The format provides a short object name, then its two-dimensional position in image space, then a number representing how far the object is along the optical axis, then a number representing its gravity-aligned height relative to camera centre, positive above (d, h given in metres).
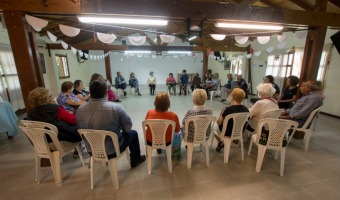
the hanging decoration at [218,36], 3.34 +0.65
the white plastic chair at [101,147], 1.53 -0.76
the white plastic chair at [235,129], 1.96 -0.76
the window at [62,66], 7.10 +0.15
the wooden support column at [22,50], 1.74 +0.21
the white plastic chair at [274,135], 1.77 -0.77
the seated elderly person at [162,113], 1.84 -0.50
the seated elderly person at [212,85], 6.26 -0.65
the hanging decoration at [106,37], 3.04 +0.60
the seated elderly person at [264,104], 2.16 -0.48
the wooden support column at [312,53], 2.55 +0.22
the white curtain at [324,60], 4.14 +0.18
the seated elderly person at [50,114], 1.71 -0.47
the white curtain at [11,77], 4.14 -0.18
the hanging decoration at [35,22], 1.83 +0.55
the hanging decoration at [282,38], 3.54 +0.64
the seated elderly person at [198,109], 1.97 -0.50
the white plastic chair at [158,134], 1.73 -0.72
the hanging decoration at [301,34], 2.81 +0.57
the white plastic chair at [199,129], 1.85 -0.72
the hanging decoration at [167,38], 3.48 +0.66
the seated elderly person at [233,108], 2.03 -0.50
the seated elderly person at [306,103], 2.26 -0.51
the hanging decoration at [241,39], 3.65 +0.64
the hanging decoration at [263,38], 3.75 +0.67
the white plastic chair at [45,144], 1.63 -0.78
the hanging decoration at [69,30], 2.31 +0.56
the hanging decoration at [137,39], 3.82 +0.69
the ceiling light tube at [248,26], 2.38 +0.63
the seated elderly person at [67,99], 2.42 -0.44
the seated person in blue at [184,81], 7.20 -0.56
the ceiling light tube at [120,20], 1.99 +0.61
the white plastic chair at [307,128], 2.30 -0.88
